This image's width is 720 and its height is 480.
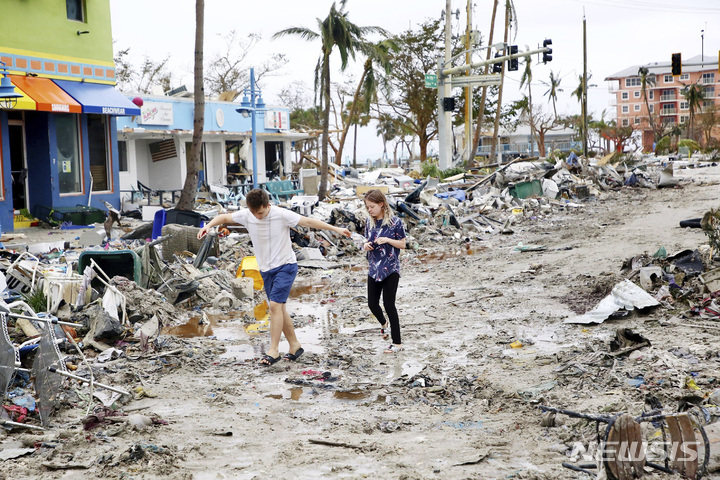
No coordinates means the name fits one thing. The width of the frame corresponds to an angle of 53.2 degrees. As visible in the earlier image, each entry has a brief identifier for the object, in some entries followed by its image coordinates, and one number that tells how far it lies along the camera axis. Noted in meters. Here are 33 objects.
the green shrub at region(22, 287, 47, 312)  7.91
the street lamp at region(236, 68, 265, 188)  24.34
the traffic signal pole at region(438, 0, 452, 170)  32.00
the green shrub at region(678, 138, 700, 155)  63.10
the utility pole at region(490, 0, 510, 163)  43.38
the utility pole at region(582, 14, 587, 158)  46.75
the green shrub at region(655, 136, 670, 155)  68.31
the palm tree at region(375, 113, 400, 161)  70.12
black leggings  7.10
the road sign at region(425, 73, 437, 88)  30.64
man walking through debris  6.63
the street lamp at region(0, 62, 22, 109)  14.46
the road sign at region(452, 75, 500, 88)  30.77
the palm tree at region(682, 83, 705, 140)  84.50
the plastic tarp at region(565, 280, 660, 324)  7.83
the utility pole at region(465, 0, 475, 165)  36.47
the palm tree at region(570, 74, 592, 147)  86.06
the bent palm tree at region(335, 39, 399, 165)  26.50
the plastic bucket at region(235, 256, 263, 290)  11.41
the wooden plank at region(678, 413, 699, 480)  3.59
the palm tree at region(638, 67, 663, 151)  84.28
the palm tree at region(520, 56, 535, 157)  53.29
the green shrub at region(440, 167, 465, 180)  31.79
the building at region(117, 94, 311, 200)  27.08
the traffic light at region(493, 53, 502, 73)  44.10
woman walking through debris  6.96
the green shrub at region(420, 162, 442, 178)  31.92
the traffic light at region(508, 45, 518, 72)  28.02
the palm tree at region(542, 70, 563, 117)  78.19
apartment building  109.81
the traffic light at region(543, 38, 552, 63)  26.62
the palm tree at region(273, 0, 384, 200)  25.22
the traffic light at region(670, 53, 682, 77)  26.47
